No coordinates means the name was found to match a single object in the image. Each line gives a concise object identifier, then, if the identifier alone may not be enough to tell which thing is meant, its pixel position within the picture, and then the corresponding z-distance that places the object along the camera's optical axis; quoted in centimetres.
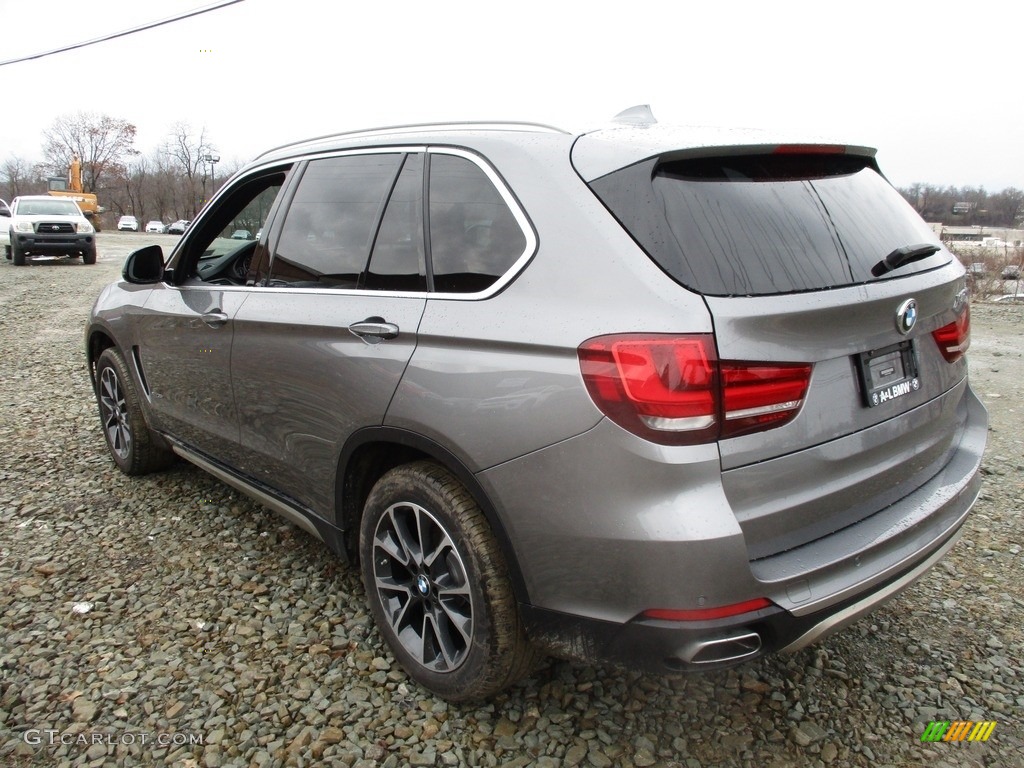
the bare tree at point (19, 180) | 8788
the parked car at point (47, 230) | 1903
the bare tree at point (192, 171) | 6994
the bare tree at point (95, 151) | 7487
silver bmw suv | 177
